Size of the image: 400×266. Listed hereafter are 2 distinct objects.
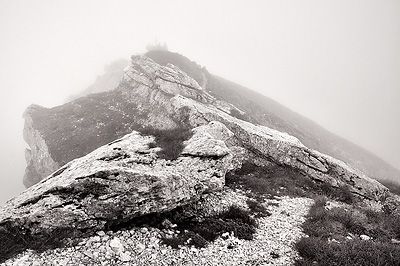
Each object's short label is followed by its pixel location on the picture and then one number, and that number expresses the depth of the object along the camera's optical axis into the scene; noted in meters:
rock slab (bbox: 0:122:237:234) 9.02
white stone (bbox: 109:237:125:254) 8.48
